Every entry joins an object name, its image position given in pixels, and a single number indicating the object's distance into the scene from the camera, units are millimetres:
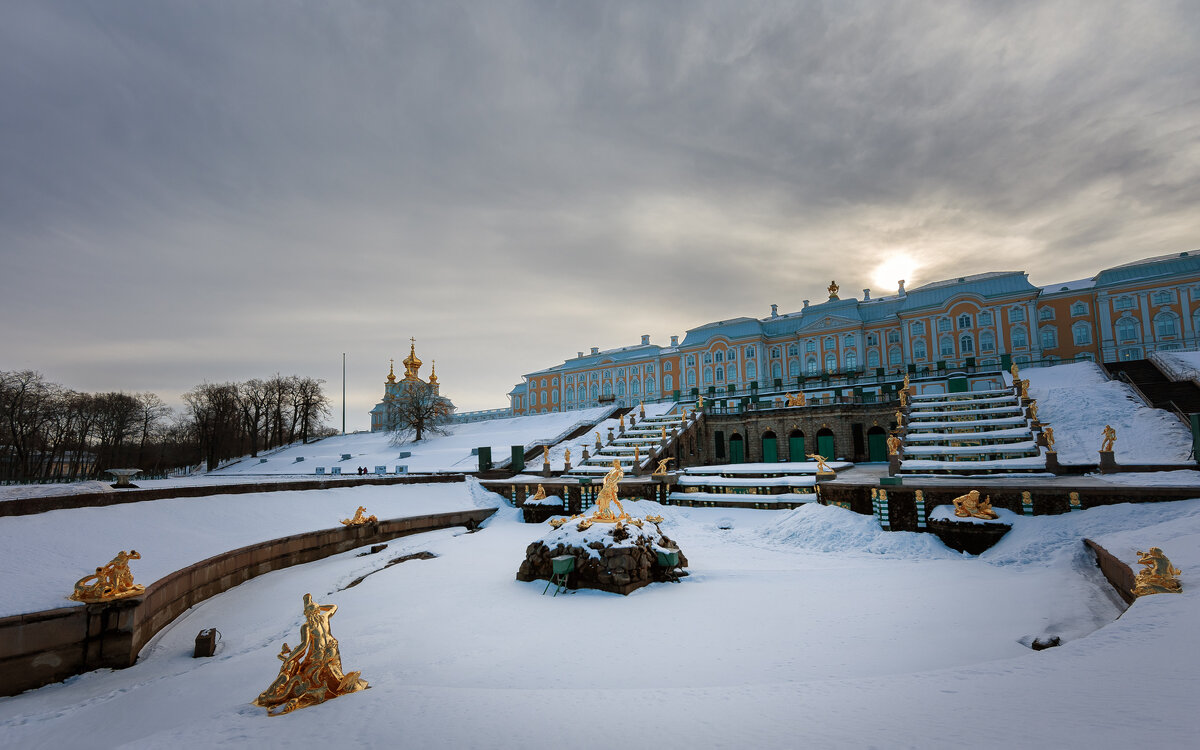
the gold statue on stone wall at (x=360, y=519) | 17953
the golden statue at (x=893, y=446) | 20703
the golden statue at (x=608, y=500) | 12312
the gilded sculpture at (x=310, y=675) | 5770
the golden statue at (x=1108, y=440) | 17672
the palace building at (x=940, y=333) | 41719
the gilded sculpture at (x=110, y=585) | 9078
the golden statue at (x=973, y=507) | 13453
